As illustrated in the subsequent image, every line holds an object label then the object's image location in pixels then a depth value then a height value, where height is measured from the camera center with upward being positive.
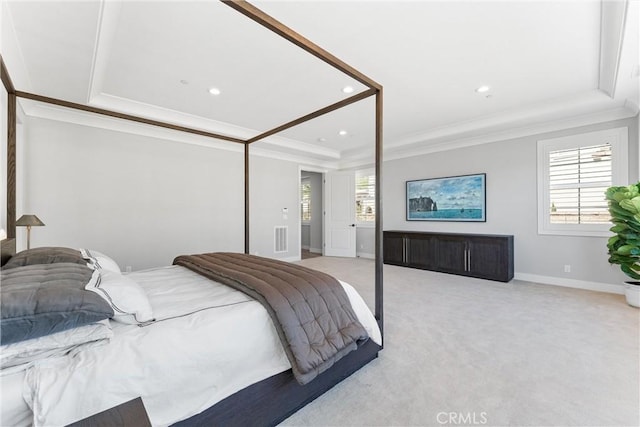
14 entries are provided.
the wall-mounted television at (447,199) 5.12 +0.28
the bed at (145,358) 0.99 -0.61
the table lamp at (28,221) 2.67 -0.08
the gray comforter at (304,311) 1.53 -0.60
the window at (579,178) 3.88 +0.50
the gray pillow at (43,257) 1.78 -0.30
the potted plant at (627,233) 3.12 -0.24
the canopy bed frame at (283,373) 1.42 -0.92
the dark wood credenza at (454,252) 4.52 -0.73
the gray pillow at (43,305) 0.99 -0.36
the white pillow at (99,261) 2.09 -0.38
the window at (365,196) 6.78 +0.41
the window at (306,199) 8.38 +0.42
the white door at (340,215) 6.88 -0.06
